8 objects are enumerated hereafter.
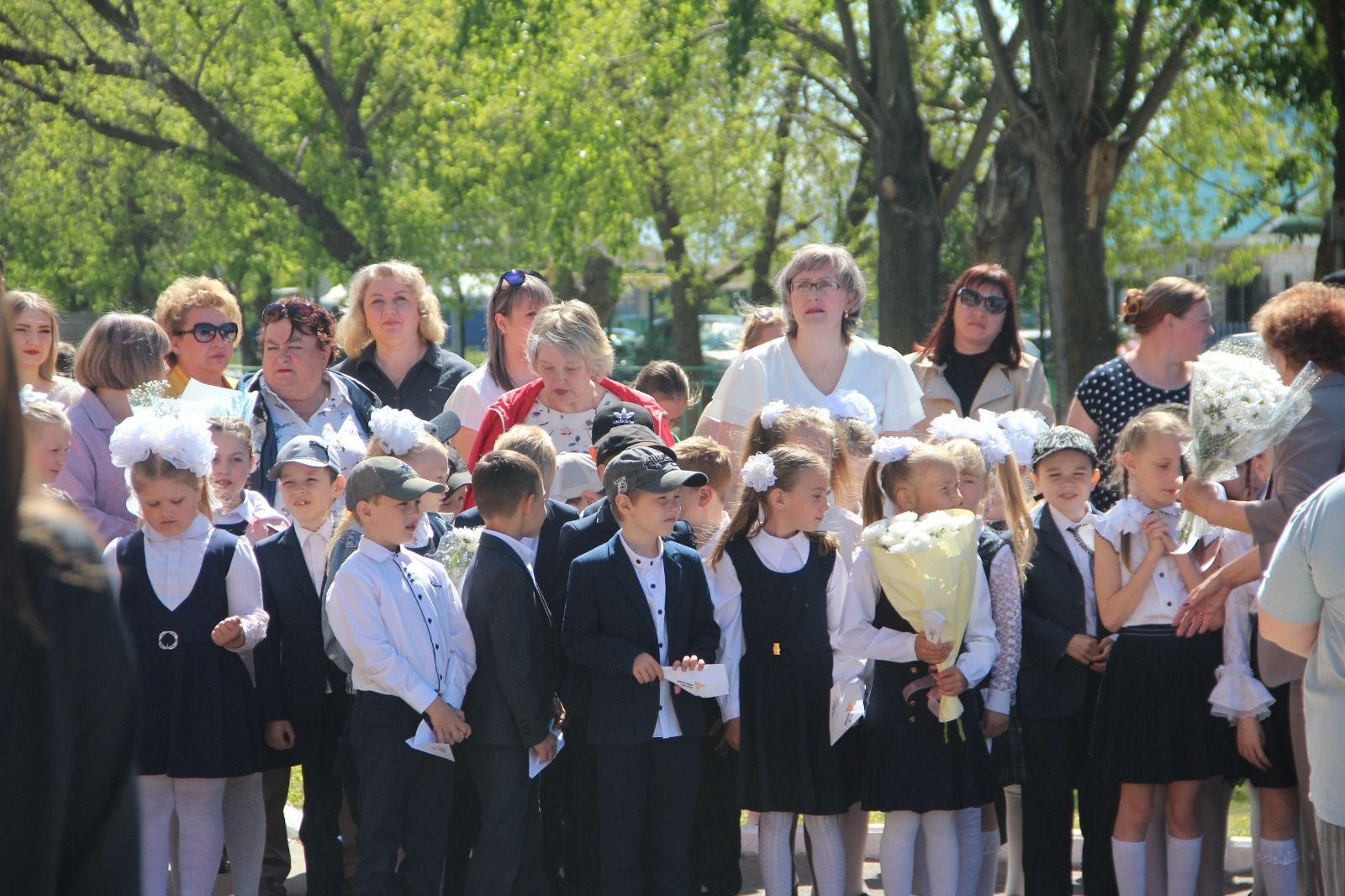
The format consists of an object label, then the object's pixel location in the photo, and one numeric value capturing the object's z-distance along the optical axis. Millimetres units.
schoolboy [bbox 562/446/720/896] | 9258
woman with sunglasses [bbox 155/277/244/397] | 12008
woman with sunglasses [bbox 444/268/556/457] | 12187
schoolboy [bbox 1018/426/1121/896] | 9836
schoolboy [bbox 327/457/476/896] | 8977
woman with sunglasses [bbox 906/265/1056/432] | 12445
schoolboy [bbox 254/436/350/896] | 9859
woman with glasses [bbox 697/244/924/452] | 11680
